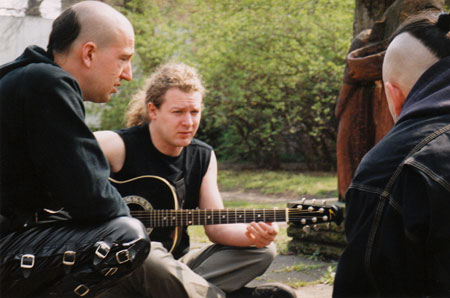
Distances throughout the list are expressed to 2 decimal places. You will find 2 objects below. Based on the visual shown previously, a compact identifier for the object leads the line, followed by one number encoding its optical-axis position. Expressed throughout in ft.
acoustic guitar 10.19
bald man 7.07
